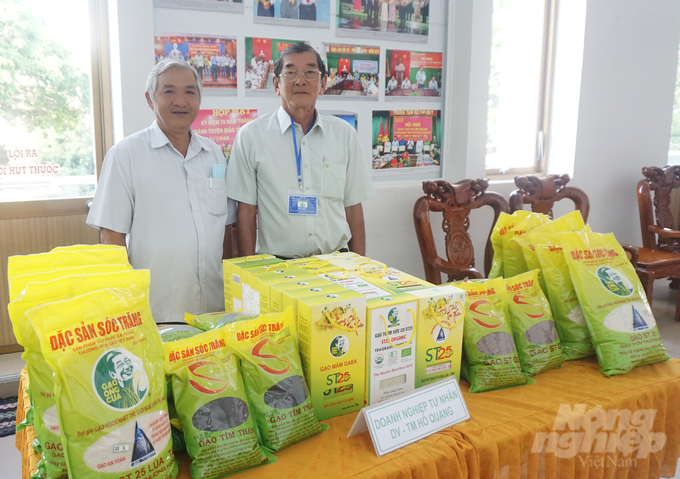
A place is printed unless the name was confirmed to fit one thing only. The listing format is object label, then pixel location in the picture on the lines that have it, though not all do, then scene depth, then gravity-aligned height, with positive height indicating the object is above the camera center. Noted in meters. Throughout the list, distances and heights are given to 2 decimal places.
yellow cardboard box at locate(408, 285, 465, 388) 1.22 -0.43
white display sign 1.07 -0.57
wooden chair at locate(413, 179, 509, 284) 3.08 -0.33
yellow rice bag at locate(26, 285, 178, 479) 0.85 -0.40
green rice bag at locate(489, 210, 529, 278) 1.68 -0.26
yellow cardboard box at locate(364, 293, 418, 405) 1.15 -0.44
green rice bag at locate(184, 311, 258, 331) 1.19 -0.40
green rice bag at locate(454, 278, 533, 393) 1.32 -0.49
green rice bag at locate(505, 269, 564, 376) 1.41 -0.47
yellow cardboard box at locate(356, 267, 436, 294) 1.27 -0.32
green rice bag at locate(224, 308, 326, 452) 1.04 -0.46
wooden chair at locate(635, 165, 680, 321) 3.87 -0.44
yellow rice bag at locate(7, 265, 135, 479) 0.91 -0.35
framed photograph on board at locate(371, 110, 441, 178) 3.36 +0.07
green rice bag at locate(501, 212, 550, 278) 1.66 -0.29
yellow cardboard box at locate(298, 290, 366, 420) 1.10 -0.42
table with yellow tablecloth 1.04 -0.62
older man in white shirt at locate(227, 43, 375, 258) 2.01 -0.10
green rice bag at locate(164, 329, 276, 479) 0.96 -0.49
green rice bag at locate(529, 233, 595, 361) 1.51 -0.42
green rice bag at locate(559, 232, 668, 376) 1.44 -0.42
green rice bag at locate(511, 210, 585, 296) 1.59 -0.24
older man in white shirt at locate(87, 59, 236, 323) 1.80 -0.18
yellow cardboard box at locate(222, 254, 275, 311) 1.44 -0.34
